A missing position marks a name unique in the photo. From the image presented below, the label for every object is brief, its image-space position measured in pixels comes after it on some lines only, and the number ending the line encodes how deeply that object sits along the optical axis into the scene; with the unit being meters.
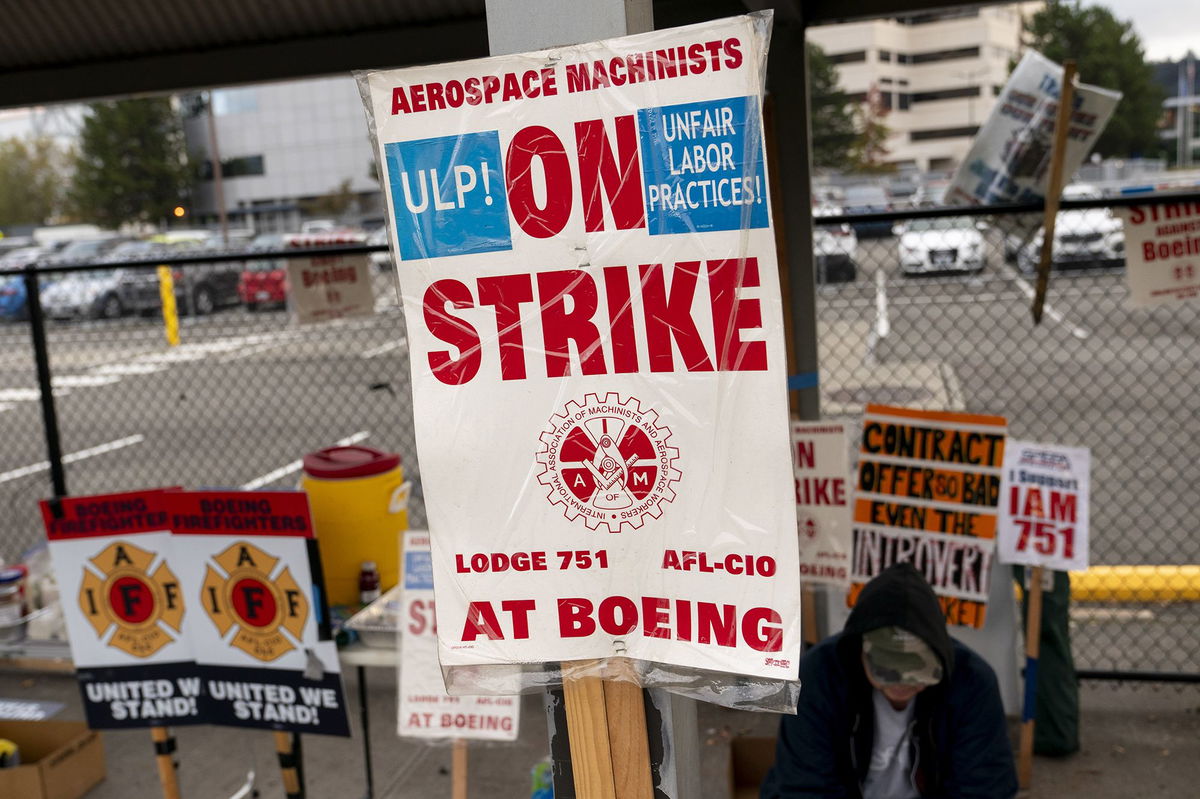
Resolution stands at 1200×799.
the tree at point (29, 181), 48.88
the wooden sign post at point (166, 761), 3.58
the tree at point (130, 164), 43.84
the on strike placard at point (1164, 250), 4.17
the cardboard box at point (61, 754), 4.09
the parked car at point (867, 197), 26.70
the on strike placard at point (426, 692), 3.34
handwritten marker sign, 3.82
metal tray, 3.66
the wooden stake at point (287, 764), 3.65
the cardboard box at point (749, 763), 3.89
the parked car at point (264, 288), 21.00
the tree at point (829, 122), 44.25
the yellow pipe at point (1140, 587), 5.68
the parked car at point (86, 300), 22.30
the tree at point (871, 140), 46.50
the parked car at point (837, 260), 15.36
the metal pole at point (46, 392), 5.21
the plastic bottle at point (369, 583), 3.91
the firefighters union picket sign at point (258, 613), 3.42
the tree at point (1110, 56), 44.62
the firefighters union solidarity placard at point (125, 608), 3.55
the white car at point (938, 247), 16.34
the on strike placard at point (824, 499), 4.04
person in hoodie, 2.95
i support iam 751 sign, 3.83
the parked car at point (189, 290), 22.03
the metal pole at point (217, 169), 39.88
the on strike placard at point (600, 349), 1.51
